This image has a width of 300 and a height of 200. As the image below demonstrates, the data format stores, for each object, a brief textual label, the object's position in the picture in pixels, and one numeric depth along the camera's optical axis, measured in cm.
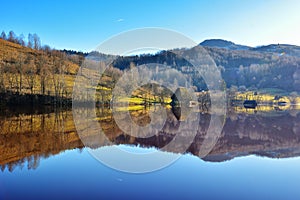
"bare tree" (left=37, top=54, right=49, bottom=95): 5513
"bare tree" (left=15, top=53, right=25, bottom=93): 5282
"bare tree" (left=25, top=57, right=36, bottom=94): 5350
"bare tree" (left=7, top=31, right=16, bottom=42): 9718
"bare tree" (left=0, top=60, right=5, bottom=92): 4809
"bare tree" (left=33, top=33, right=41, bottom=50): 9381
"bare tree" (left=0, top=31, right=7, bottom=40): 9741
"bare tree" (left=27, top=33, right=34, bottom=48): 9471
